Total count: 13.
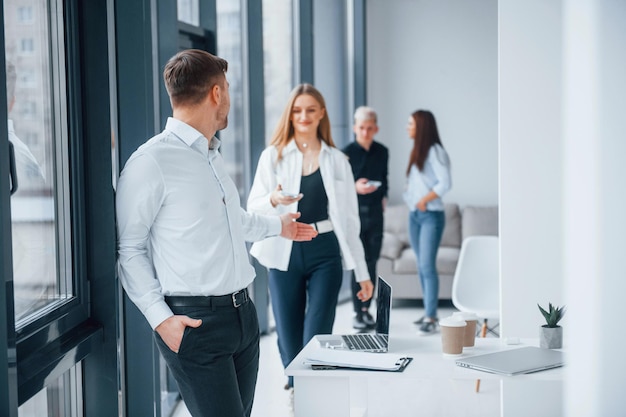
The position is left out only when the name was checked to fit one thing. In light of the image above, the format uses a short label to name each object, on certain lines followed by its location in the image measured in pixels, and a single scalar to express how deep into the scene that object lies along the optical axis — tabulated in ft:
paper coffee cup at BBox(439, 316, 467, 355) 8.60
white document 8.12
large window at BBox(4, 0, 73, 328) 6.62
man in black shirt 20.01
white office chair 16.33
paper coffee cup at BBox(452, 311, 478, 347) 8.95
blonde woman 12.27
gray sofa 23.09
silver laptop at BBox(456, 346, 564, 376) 8.03
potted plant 8.95
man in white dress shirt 6.56
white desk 8.13
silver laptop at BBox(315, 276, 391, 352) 8.86
